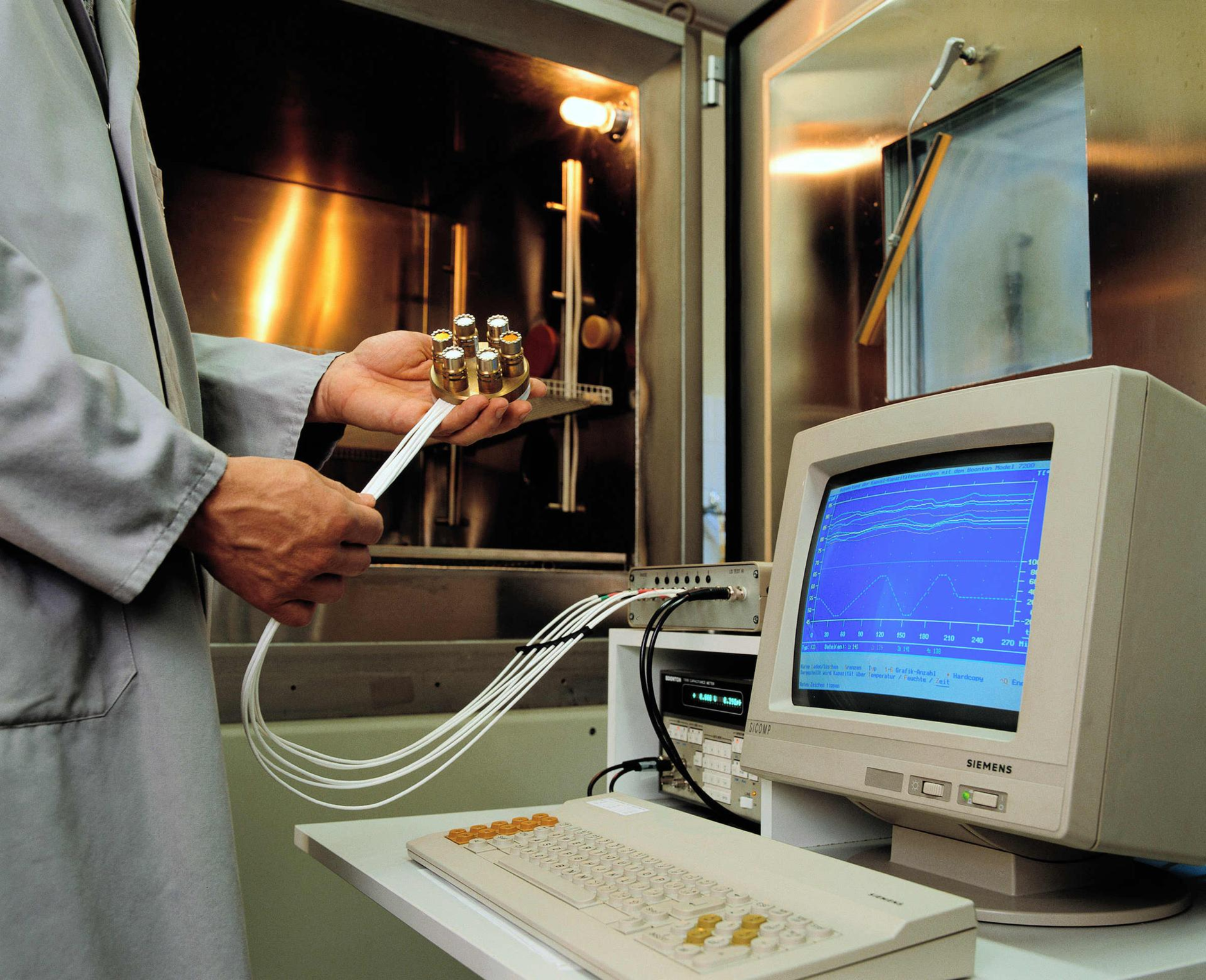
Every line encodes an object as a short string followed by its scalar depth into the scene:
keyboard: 0.51
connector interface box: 0.94
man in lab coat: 0.61
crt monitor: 0.62
